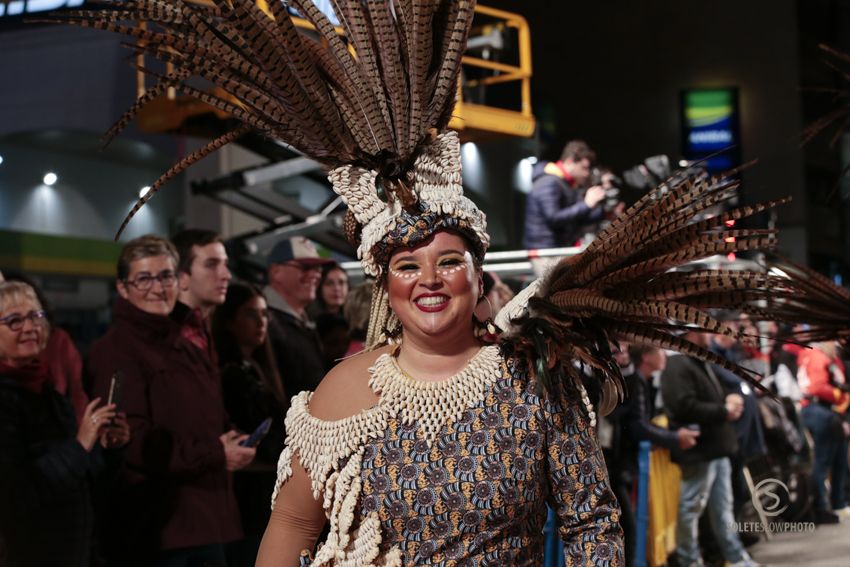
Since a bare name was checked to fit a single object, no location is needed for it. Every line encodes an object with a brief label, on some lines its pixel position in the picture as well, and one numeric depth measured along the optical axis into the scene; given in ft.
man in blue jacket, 19.90
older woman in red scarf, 10.56
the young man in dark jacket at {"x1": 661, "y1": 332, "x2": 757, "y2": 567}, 16.30
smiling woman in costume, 7.15
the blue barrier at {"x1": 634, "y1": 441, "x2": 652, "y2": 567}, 15.42
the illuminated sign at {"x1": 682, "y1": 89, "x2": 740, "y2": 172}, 37.35
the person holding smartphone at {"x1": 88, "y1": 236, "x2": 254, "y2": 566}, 11.08
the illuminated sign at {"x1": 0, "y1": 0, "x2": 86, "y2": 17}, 16.56
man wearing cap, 13.79
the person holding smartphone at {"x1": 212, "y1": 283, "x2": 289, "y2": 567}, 12.51
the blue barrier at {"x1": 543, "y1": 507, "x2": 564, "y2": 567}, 14.29
